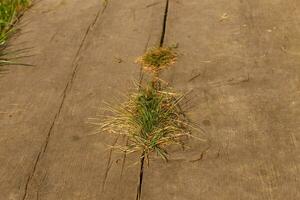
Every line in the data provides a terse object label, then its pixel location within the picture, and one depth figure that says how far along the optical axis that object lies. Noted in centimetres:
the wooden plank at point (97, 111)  225
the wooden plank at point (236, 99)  217
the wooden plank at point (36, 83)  244
